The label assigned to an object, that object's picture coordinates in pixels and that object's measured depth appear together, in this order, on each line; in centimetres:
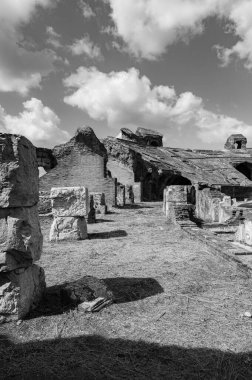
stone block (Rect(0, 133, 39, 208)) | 318
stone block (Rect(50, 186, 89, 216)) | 804
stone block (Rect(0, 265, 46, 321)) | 312
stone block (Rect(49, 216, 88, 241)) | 784
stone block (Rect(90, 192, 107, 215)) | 1421
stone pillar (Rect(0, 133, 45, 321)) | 313
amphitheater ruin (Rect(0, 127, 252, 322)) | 321
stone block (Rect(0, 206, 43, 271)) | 314
